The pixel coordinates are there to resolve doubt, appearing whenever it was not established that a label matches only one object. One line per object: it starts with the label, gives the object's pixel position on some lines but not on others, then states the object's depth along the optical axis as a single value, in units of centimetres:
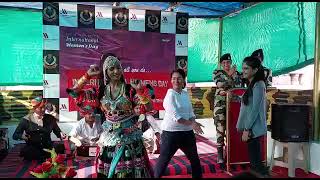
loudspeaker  329
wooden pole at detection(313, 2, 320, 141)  331
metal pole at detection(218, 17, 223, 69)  521
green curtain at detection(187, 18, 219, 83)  521
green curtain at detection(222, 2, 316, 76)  350
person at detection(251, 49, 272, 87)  326
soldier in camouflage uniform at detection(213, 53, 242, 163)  330
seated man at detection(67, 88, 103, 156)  356
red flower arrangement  213
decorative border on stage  403
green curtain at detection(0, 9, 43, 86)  441
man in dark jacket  361
